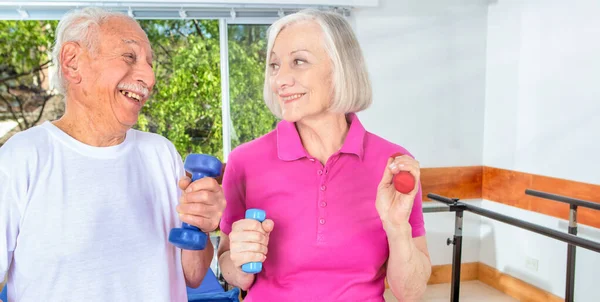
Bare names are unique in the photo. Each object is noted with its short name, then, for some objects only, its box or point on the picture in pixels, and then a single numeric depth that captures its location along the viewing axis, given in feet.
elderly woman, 4.17
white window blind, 10.95
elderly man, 3.37
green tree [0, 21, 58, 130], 11.90
